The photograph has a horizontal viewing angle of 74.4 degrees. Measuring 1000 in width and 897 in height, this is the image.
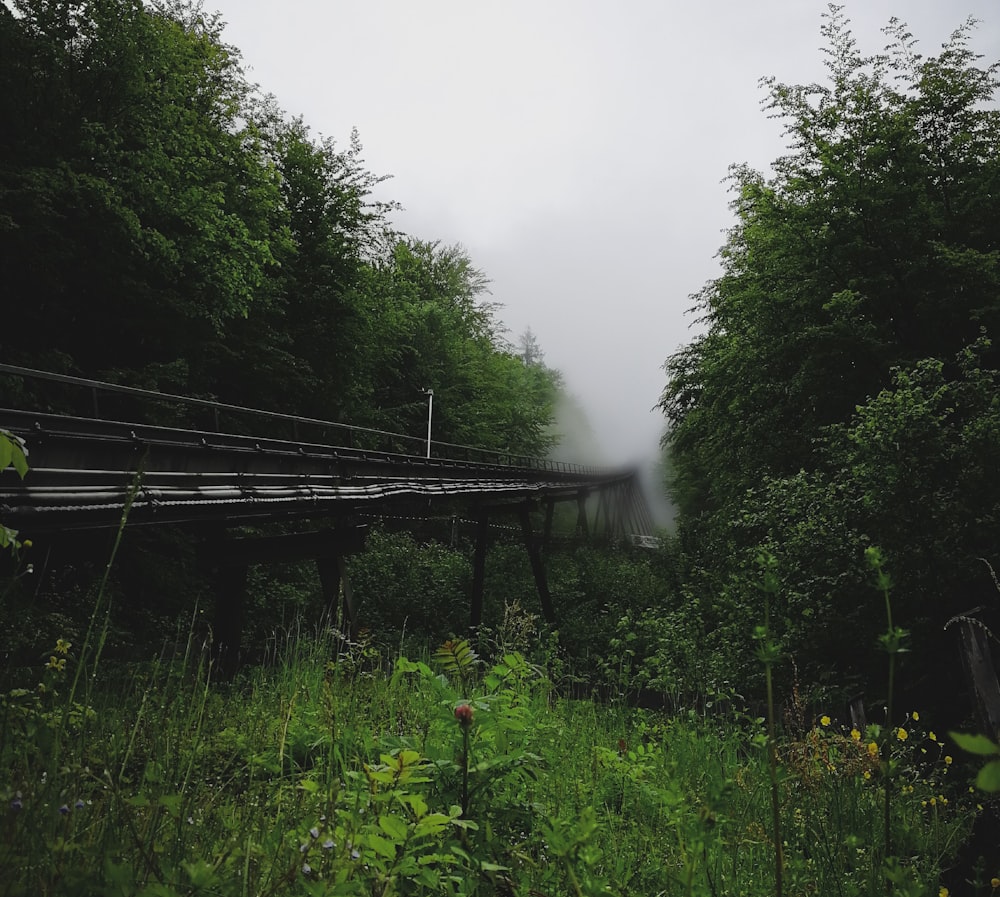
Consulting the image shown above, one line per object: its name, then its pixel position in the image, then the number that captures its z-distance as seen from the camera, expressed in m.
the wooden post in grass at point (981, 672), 3.59
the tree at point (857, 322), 8.85
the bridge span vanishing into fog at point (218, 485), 5.62
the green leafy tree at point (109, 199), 12.47
